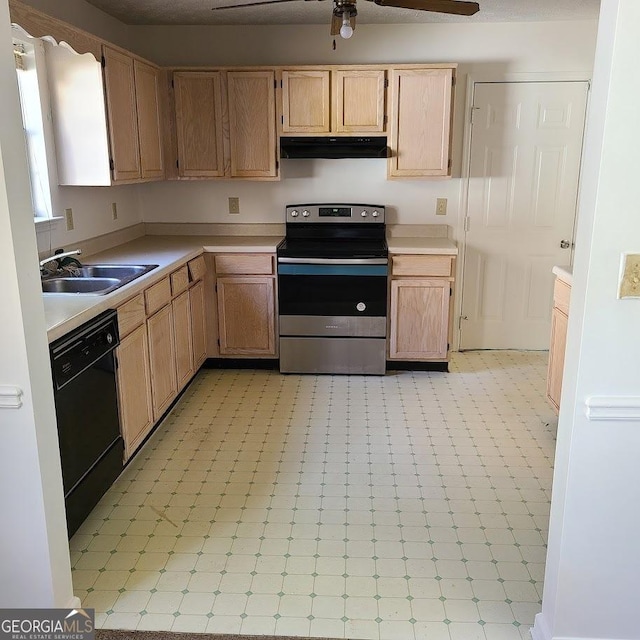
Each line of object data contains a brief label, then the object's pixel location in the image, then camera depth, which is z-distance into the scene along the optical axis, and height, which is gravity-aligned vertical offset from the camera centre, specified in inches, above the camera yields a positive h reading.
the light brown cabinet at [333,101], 160.9 +18.3
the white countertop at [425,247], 159.6 -19.4
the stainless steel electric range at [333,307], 159.0 -35.0
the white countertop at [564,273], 117.1 -19.6
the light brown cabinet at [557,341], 119.7 -33.5
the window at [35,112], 119.6 +11.7
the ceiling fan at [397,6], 100.1 +27.7
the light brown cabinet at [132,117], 130.6 +12.4
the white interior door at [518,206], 170.7 -9.8
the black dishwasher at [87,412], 85.9 -35.9
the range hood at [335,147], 162.7 +6.4
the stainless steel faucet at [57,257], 115.3 -16.0
